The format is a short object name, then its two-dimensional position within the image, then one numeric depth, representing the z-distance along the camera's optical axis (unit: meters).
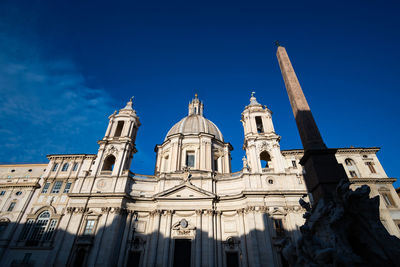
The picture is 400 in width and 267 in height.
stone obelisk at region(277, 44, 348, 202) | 9.85
